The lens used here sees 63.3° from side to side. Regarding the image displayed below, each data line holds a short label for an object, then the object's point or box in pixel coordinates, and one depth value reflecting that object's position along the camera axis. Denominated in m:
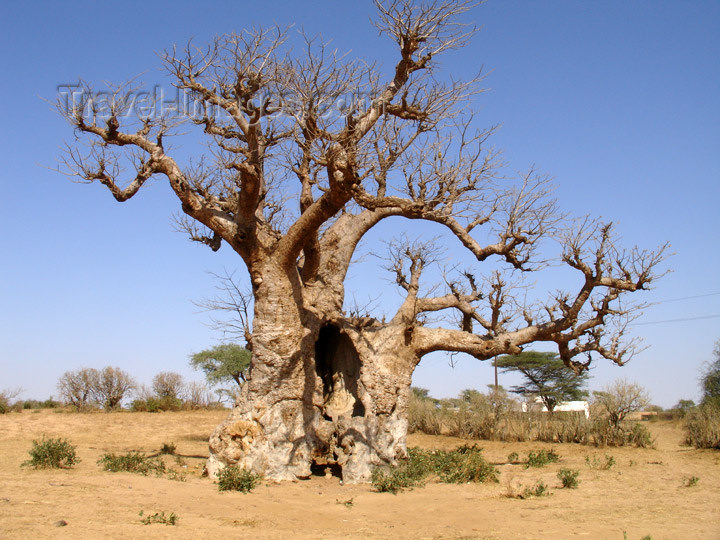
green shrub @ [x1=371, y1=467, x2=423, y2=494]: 7.71
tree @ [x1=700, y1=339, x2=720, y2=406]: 20.69
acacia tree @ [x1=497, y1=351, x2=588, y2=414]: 24.59
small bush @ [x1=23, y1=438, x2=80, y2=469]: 8.10
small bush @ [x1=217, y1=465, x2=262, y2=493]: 7.35
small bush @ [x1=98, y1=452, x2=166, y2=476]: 8.38
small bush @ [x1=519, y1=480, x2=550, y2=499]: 7.30
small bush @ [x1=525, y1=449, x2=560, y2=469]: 10.09
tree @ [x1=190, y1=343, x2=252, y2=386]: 26.25
